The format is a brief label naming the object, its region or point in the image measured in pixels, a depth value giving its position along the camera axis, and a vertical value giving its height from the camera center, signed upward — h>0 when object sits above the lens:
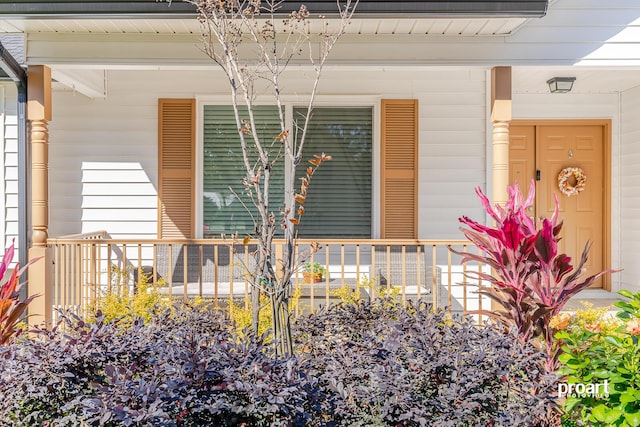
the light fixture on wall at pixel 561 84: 5.60 +1.39
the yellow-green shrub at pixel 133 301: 4.00 -0.71
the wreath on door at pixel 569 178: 6.41 +0.40
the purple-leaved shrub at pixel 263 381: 1.92 -0.67
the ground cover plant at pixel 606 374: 2.18 -0.72
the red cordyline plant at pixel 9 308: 3.38 -0.64
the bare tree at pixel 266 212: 2.62 +0.00
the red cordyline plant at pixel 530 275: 3.08 -0.38
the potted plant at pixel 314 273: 5.33 -0.63
